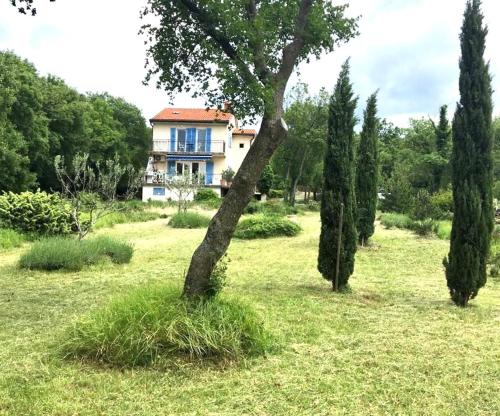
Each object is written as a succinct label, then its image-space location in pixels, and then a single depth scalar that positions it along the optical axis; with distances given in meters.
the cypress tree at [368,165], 15.54
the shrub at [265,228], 17.42
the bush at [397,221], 19.70
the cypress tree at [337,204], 8.77
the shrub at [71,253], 9.98
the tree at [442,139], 32.28
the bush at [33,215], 14.83
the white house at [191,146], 39.47
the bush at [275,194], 41.18
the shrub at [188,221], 20.58
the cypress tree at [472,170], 7.74
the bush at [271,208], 27.06
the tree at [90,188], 13.28
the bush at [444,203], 21.62
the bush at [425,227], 17.53
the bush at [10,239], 13.02
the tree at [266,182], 38.84
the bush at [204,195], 33.67
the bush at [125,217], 19.55
